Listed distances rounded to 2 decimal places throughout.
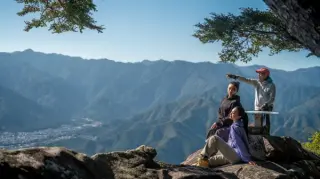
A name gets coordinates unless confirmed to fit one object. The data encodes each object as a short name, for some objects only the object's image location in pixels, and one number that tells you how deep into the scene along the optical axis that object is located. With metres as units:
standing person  11.44
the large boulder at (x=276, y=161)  8.69
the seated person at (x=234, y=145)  9.20
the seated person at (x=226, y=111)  10.04
